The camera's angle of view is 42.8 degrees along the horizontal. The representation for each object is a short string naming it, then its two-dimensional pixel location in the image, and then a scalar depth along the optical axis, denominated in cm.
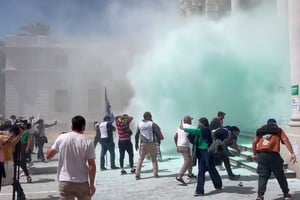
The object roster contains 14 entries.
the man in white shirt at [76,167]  447
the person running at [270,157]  627
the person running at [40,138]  1436
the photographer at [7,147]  631
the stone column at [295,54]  887
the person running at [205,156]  740
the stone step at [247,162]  856
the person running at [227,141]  767
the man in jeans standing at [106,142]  1117
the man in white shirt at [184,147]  828
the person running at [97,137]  1202
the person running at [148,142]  929
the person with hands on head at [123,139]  1055
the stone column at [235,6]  2230
